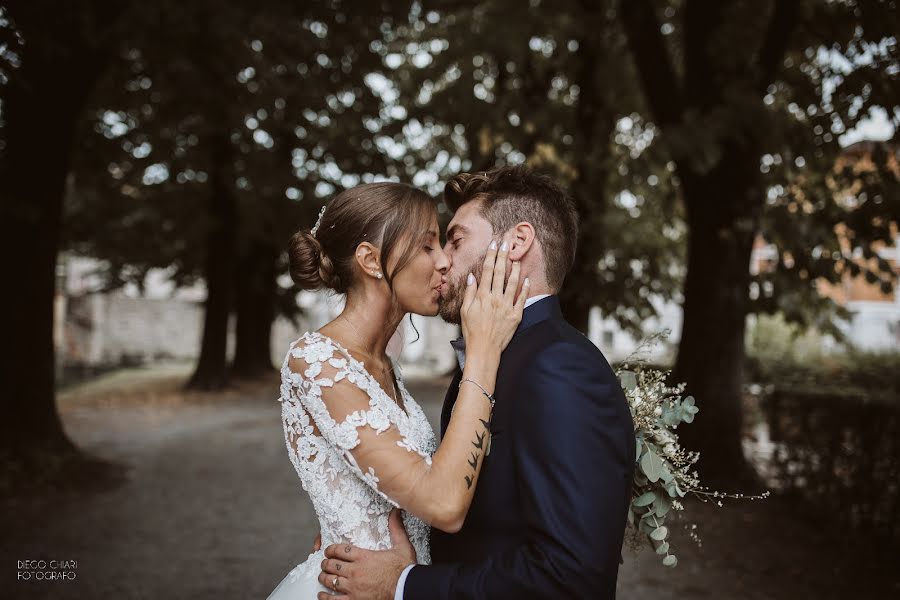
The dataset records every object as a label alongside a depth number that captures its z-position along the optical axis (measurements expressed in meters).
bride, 2.32
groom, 2.05
